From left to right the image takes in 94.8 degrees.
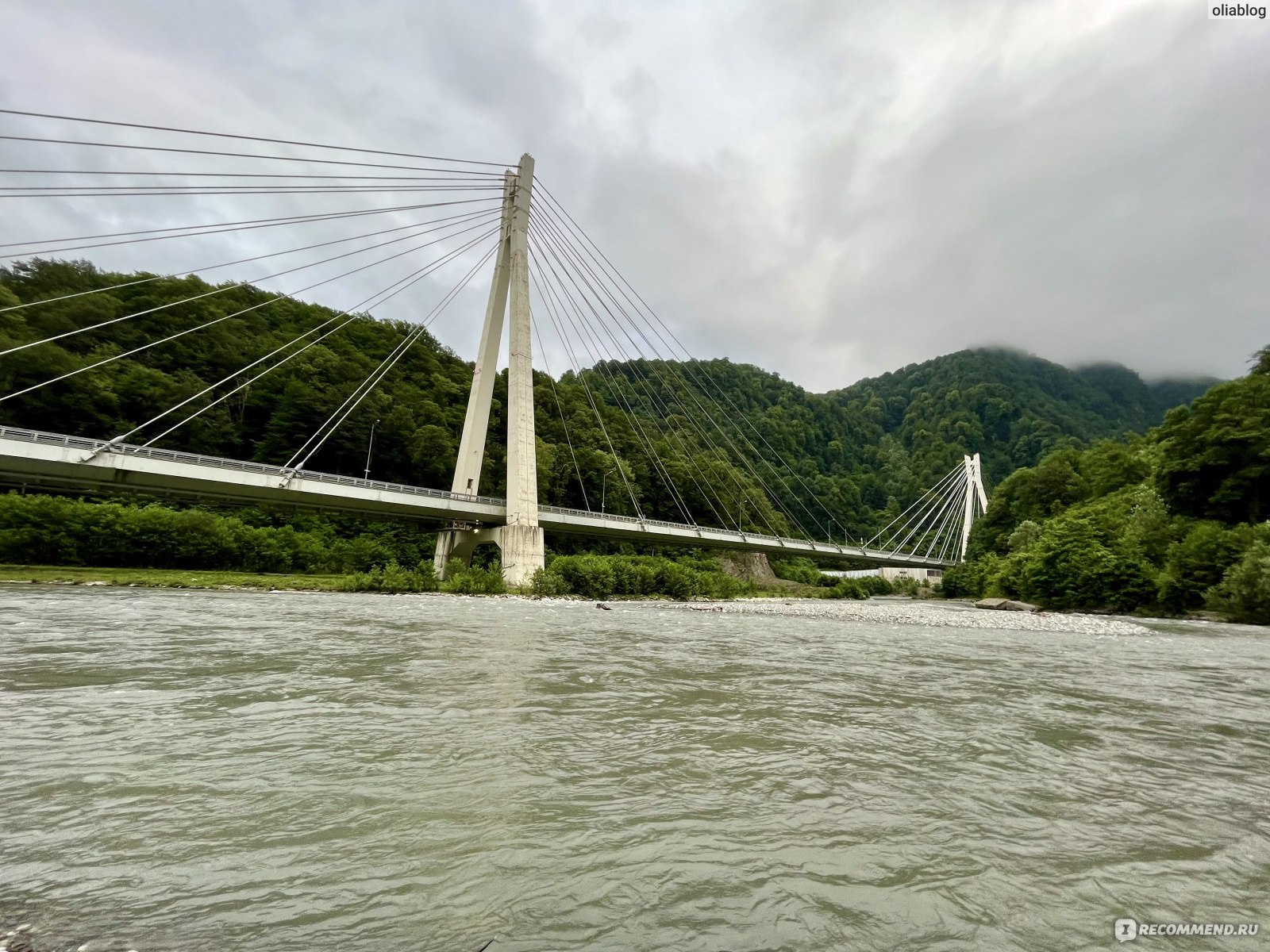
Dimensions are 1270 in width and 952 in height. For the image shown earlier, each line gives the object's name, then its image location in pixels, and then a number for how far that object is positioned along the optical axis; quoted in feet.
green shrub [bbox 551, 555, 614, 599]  111.86
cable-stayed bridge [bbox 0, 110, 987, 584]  88.94
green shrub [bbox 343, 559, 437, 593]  99.86
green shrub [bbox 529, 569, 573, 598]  108.07
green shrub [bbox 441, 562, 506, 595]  104.68
